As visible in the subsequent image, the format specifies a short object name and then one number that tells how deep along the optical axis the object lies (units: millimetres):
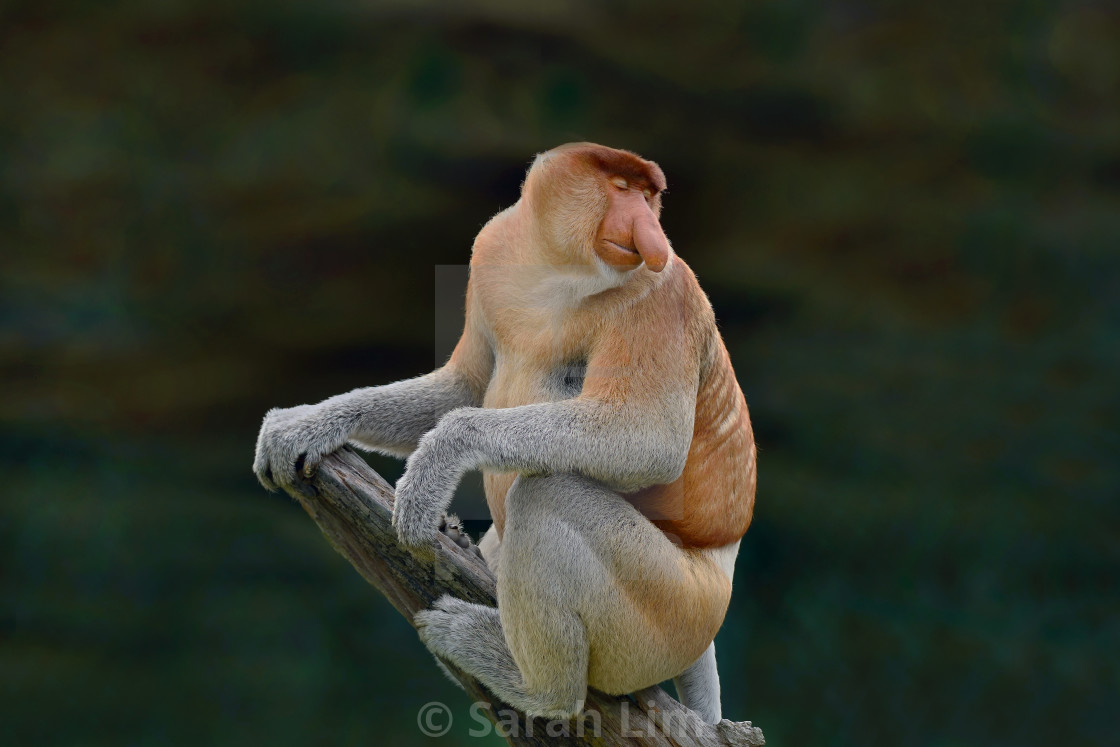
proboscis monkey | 13237
